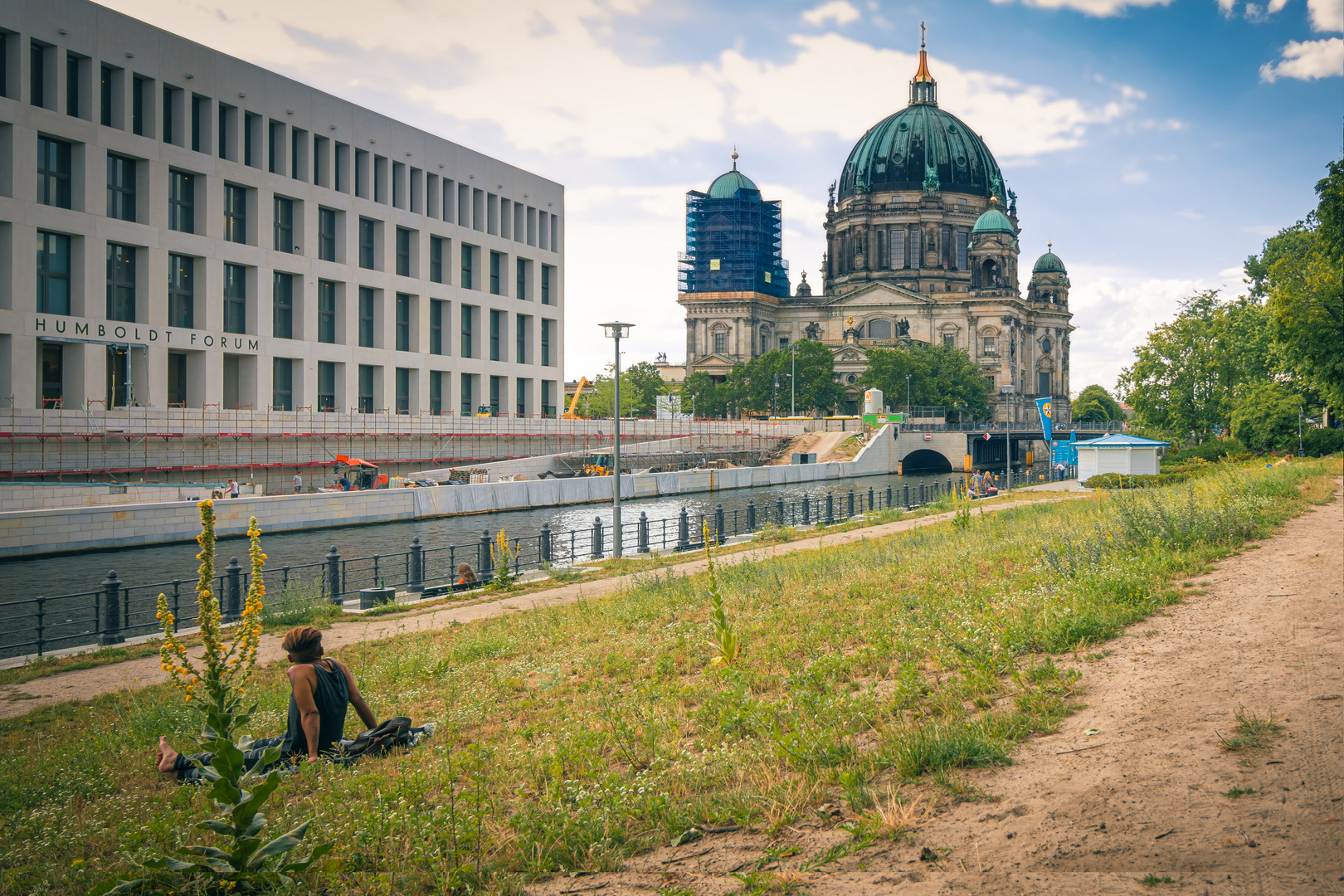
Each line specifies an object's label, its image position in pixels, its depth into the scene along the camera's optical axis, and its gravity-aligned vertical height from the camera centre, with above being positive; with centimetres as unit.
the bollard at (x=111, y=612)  1555 -298
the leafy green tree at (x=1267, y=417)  4747 +105
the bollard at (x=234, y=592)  1767 -302
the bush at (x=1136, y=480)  3738 -176
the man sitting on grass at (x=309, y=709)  730 -220
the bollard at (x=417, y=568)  2064 -301
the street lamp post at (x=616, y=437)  2538 -2
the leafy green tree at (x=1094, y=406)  18788 +650
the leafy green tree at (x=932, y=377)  10338 +680
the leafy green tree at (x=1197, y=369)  5809 +436
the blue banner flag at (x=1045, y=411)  5451 +156
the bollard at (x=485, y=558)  2216 -299
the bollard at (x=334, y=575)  1903 -287
